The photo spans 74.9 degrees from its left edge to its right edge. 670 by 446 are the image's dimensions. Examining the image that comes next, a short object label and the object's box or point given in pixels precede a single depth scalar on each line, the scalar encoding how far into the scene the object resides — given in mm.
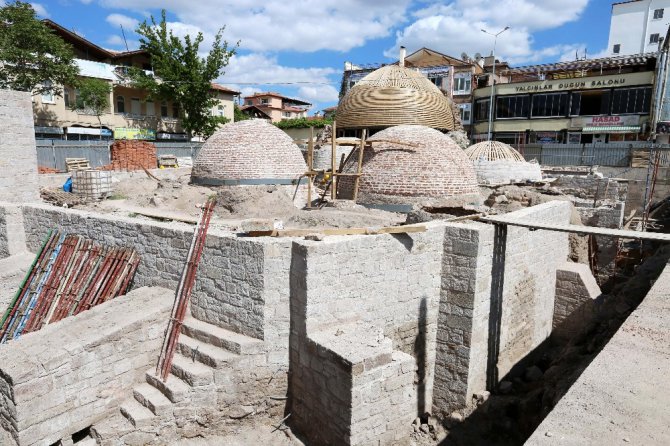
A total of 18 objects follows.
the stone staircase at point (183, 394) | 5820
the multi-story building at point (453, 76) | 35281
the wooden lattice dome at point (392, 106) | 18438
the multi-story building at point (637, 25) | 40188
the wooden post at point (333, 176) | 11555
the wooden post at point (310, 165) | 12062
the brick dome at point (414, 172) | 11008
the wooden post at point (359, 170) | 11516
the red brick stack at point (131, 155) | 18844
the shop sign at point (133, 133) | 28453
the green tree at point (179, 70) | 27125
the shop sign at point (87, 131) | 26281
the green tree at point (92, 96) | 24766
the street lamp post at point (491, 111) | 32188
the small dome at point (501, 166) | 16984
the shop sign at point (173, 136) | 30534
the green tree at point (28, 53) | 20844
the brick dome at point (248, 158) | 13195
